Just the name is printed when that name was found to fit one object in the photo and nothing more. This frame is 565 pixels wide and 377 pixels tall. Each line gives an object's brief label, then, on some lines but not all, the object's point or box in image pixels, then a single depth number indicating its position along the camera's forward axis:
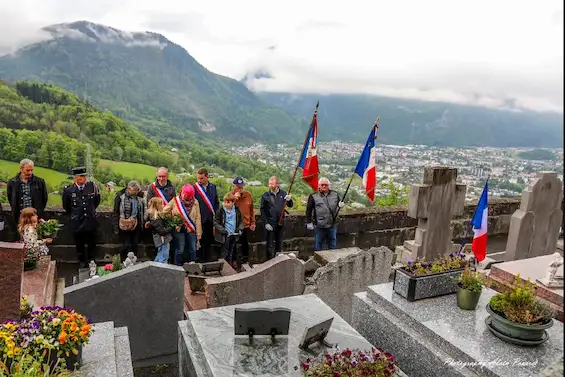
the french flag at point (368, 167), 8.10
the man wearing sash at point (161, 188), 7.93
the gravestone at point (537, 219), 8.94
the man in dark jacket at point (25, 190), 7.47
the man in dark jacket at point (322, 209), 8.52
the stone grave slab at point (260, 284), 6.02
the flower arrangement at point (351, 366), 3.68
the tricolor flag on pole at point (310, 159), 8.46
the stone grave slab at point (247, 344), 4.11
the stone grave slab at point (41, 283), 6.05
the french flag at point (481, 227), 6.98
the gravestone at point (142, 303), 5.69
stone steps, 4.17
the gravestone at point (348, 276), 6.48
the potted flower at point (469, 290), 5.10
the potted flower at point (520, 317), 4.39
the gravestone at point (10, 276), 4.50
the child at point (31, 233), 6.98
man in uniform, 7.84
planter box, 5.28
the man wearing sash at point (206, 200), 8.25
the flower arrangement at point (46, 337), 3.77
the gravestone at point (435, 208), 7.64
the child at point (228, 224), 7.97
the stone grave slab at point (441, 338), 4.21
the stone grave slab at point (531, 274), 5.58
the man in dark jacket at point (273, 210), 8.59
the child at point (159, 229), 7.59
